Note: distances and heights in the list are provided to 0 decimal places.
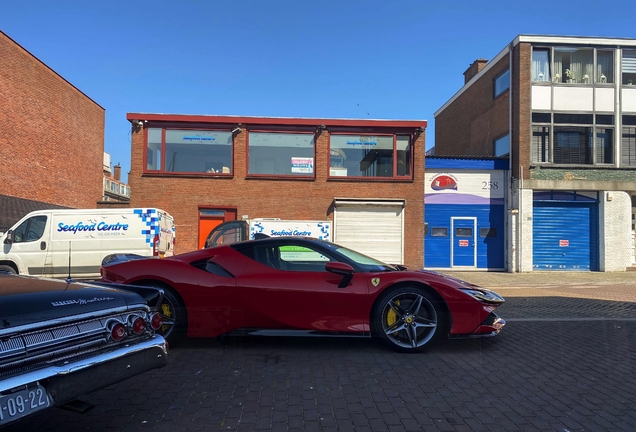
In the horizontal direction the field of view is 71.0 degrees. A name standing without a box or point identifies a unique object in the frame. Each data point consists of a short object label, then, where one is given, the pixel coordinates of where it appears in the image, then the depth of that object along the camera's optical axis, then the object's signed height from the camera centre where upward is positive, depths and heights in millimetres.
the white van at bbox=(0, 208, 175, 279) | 10773 -310
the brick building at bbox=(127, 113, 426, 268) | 16328 +2033
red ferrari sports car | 4871 -790
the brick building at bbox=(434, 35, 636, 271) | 17094 +3079
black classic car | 2334 -701
